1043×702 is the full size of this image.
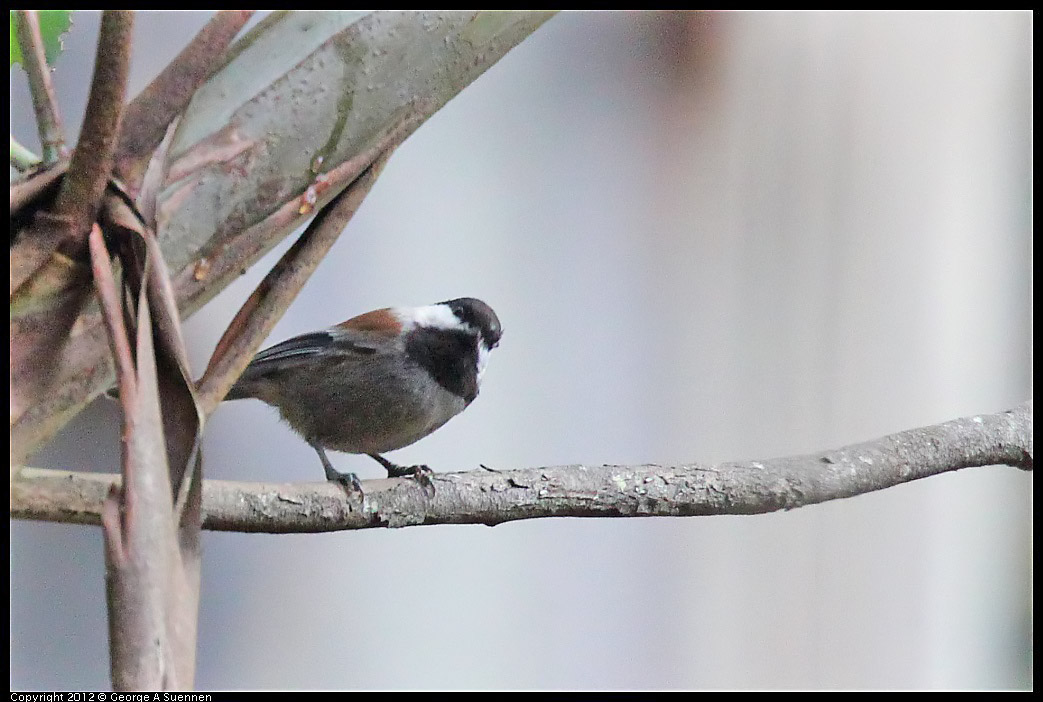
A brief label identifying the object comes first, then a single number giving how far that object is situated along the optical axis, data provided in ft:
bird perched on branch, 14.97
